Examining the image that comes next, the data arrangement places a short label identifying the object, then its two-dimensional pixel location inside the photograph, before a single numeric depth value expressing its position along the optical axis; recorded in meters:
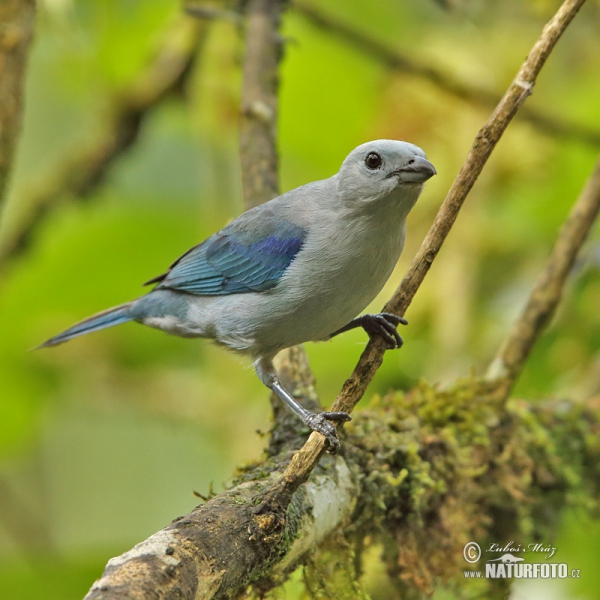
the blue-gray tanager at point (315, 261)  5.73
